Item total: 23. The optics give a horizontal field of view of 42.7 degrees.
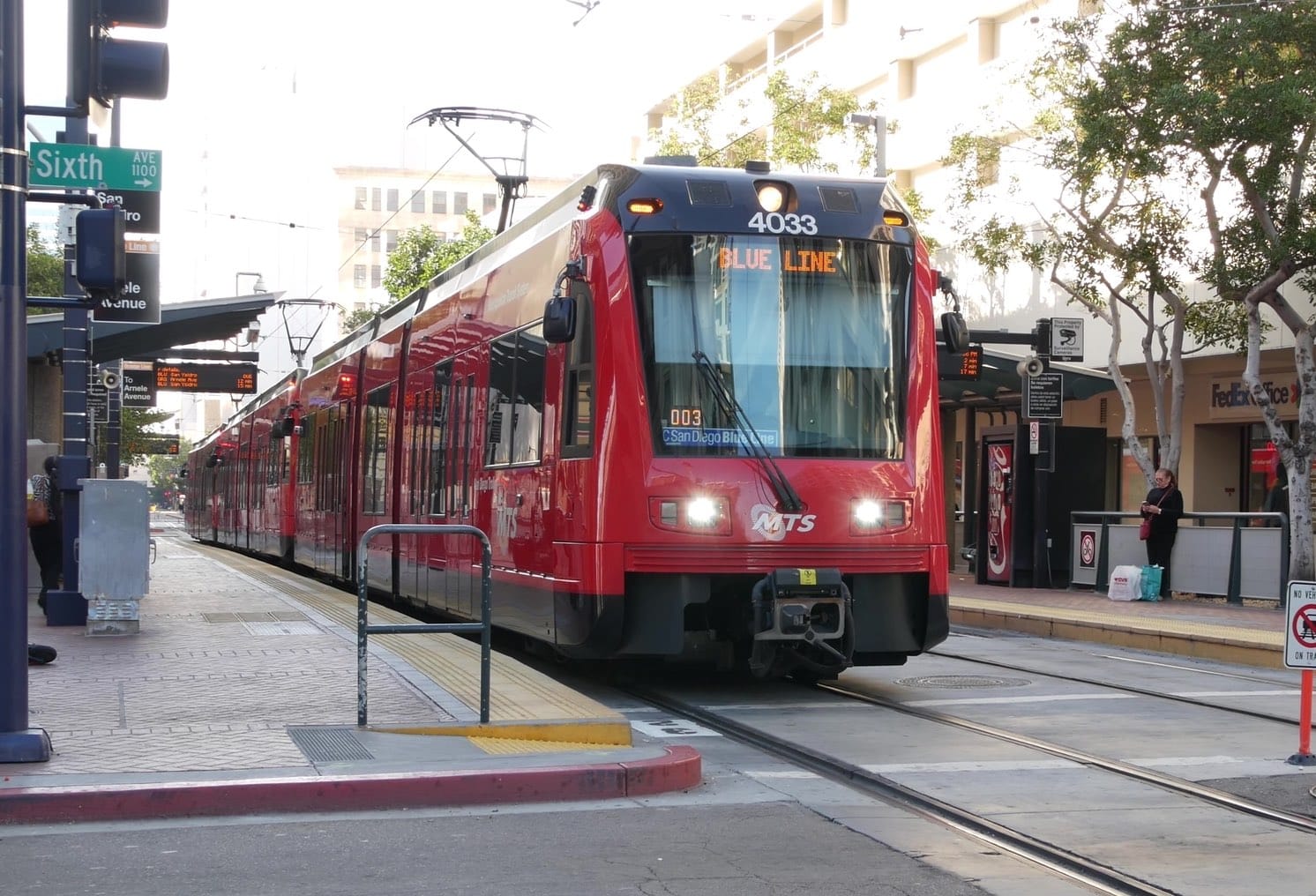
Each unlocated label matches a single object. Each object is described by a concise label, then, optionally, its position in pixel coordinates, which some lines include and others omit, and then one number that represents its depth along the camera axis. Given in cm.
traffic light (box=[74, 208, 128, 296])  780
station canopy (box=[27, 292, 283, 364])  2248
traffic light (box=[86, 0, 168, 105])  791
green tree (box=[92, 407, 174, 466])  5921
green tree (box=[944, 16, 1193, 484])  2270
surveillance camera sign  2161
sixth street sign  997
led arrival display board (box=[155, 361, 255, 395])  3928
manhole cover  1241
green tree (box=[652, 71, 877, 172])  3525
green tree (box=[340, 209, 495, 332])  5366
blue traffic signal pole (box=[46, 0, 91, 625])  1513
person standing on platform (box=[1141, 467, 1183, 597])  2122
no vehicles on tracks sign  870
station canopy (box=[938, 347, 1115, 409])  2569
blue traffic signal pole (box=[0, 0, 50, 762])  762
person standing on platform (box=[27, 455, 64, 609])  1622
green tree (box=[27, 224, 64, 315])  4556
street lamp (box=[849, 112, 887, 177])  3080
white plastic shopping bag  2159
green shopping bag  2152
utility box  1351
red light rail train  1054
